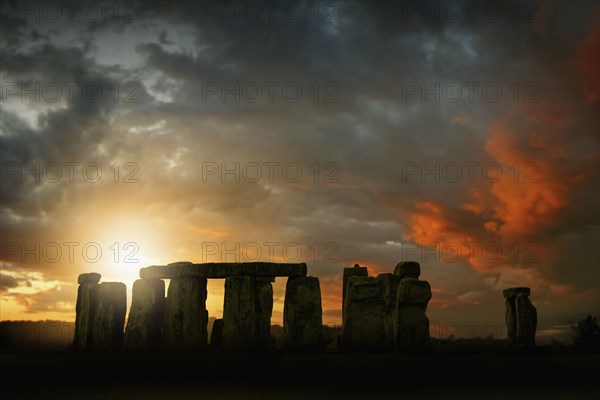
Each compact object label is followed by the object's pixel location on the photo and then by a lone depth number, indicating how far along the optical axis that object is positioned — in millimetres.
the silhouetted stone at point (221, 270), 16922
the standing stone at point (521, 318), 19500
